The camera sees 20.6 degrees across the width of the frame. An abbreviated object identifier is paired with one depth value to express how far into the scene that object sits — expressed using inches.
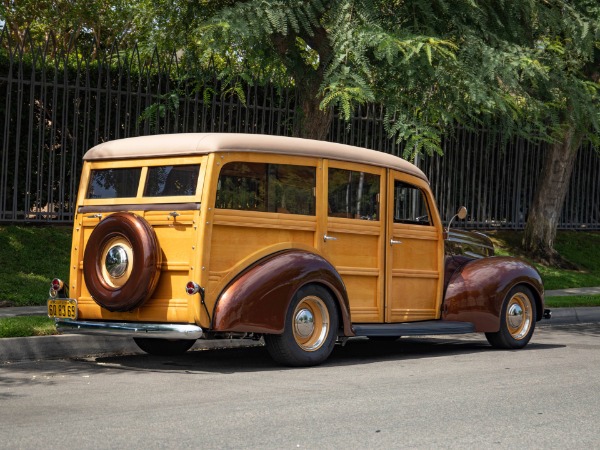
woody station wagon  540.8
